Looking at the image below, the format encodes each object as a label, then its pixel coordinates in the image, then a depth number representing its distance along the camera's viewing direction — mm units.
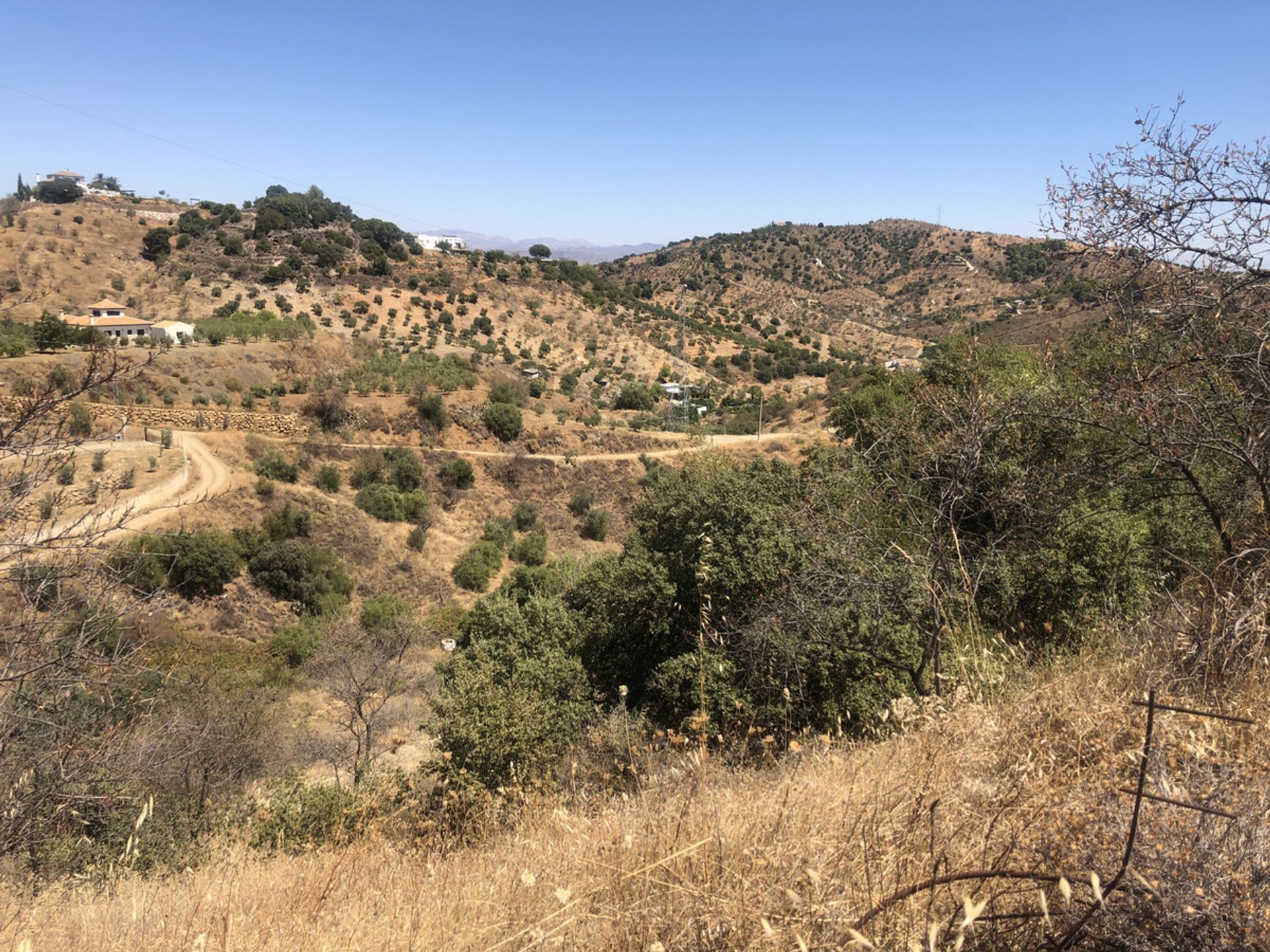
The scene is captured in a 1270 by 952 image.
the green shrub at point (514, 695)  9359
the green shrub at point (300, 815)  7355
